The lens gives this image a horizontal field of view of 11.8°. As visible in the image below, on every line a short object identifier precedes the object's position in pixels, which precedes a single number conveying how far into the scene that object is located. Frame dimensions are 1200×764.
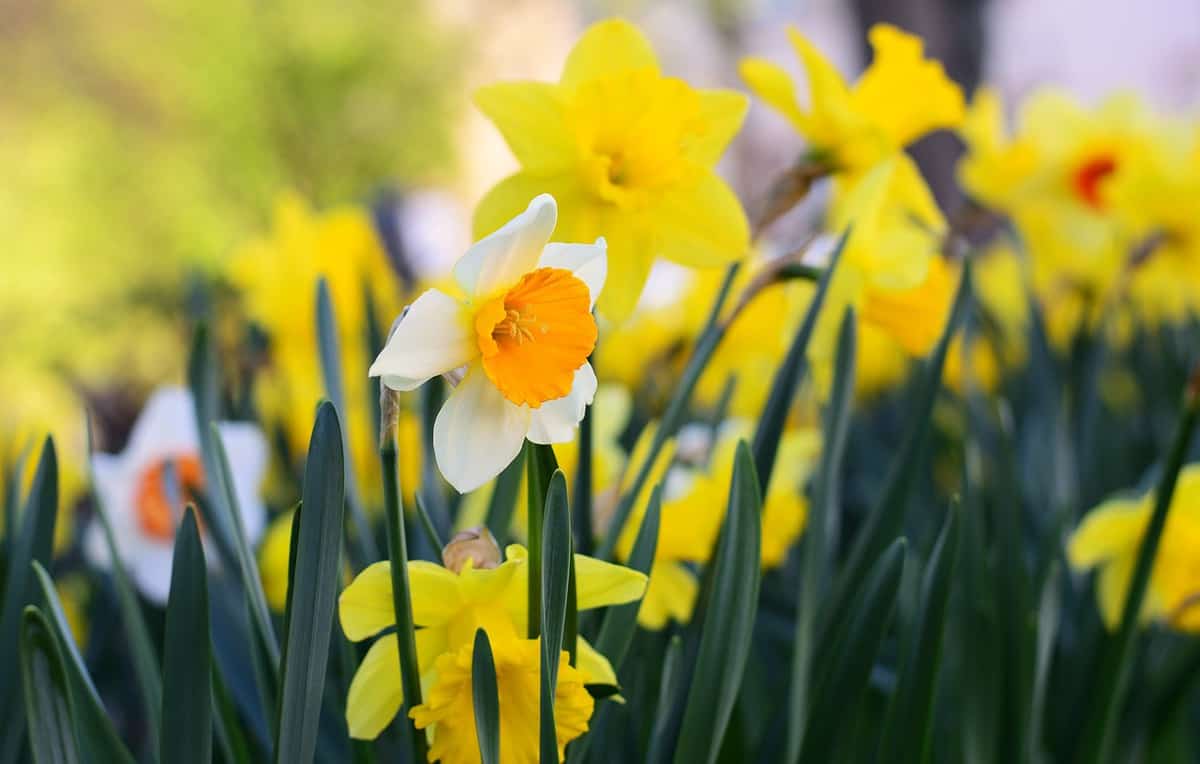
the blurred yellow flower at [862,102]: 1.91
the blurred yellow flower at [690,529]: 1.84
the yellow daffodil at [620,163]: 1.80
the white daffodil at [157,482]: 2.02
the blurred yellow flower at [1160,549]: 1.91
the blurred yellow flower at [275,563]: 1.98
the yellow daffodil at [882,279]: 1.87
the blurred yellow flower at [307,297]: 2.79
